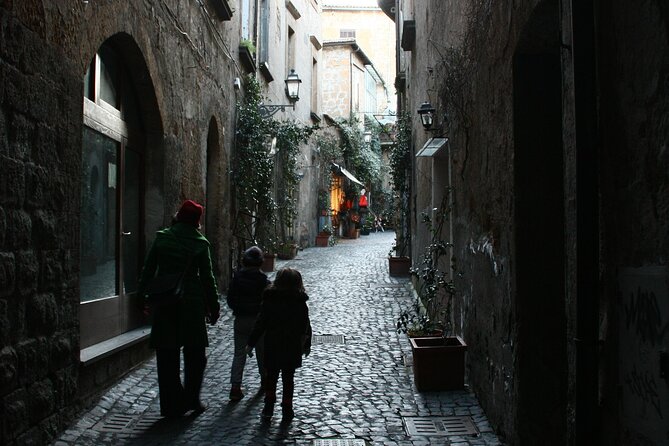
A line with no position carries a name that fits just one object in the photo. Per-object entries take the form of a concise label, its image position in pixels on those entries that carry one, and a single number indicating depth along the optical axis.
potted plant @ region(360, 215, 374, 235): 30.45
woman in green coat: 4.71
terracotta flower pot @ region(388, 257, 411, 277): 13.27
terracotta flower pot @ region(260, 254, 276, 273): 13.62
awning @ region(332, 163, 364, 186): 25.34
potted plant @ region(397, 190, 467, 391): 5.30
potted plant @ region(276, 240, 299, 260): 16.55
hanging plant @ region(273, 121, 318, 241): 14.62
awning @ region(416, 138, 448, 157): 7.05
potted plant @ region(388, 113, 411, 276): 13.29
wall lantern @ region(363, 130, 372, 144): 29.33
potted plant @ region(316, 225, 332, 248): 22.20
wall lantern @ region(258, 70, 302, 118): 14.58
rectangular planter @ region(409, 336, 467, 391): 5.29
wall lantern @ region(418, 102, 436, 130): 7.78
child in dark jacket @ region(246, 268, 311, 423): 4.69
